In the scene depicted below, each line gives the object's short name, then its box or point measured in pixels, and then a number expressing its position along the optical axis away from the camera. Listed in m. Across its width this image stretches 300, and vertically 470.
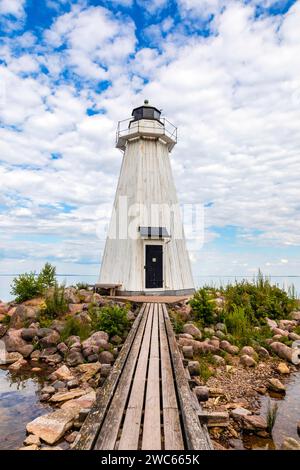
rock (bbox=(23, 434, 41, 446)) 4.16
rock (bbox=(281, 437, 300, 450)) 3.64
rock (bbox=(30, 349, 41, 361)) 8.55
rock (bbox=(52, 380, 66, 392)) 6.43
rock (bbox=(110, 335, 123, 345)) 8.59
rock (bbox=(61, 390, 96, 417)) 5.02
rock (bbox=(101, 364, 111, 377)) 5.59
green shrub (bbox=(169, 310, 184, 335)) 9.40
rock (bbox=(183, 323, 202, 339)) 8.99
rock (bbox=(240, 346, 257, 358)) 8.27
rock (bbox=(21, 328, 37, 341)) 9.34
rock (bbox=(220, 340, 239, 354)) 8.37
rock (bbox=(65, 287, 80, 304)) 12.26
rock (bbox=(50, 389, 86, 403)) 5.82
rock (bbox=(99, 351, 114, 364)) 7.36
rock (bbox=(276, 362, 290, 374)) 7.56
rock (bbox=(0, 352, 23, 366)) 8.34
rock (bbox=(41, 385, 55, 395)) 6.21
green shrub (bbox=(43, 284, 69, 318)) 10.97
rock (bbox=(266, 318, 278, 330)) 10.63
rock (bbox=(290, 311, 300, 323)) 12.05
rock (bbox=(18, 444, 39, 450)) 3.98
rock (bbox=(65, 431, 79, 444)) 4.21
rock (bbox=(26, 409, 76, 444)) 4.27
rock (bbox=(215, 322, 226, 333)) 9.85
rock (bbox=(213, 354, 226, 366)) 7.60
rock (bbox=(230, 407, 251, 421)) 4.89
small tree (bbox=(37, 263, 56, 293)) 12.98
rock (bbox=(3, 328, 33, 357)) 8.77
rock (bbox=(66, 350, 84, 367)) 7.74
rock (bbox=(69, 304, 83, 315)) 11.48
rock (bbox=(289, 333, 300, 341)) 9.67
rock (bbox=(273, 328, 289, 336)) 9.94
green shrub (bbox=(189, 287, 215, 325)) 10.36
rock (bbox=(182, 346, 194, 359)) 7.46
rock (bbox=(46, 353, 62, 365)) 8.17
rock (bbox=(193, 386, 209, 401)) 5.31
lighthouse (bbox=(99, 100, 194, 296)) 15.48
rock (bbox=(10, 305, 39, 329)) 10.65
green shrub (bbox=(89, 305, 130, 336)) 9.03
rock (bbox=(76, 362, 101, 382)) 6.83
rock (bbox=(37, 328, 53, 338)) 9.24
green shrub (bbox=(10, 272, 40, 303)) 12.67
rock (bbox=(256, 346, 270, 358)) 8.44
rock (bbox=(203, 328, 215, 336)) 9.27
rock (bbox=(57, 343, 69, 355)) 8.49
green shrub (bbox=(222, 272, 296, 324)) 11.55
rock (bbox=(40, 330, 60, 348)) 8.91
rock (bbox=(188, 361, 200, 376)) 6.31
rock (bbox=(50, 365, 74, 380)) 6.96
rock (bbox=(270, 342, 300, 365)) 8.30
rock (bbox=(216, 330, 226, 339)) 9.27
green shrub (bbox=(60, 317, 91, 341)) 9.31
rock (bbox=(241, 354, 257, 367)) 7.72
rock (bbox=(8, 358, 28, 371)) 7.96
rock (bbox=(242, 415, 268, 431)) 4.67
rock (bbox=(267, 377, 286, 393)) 6.51
